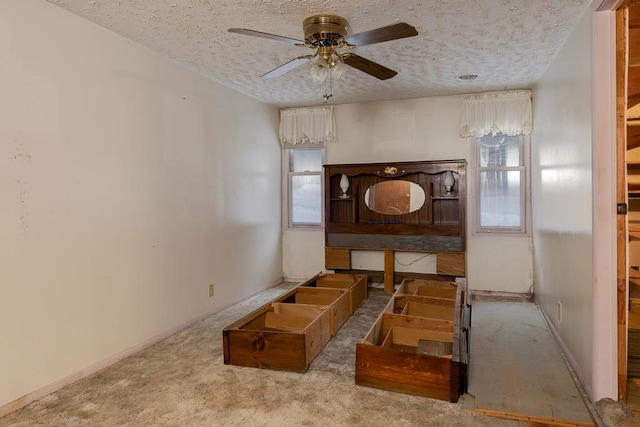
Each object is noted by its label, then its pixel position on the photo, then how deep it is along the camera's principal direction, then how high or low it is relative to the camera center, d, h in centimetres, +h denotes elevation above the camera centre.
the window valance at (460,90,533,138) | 447 +106
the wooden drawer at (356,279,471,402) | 226 -89
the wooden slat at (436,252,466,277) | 453 -64
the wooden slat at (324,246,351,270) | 501 -63
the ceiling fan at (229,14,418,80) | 225 +99
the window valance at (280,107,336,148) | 525 +110
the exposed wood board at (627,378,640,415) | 212 -106
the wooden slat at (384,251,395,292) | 487 -75
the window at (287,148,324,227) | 546 +30
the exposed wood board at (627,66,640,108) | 226 +72
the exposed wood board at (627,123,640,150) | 238 +47
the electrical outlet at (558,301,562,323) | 306 -81
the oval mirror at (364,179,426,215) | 489 +13
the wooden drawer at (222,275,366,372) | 264 -88
